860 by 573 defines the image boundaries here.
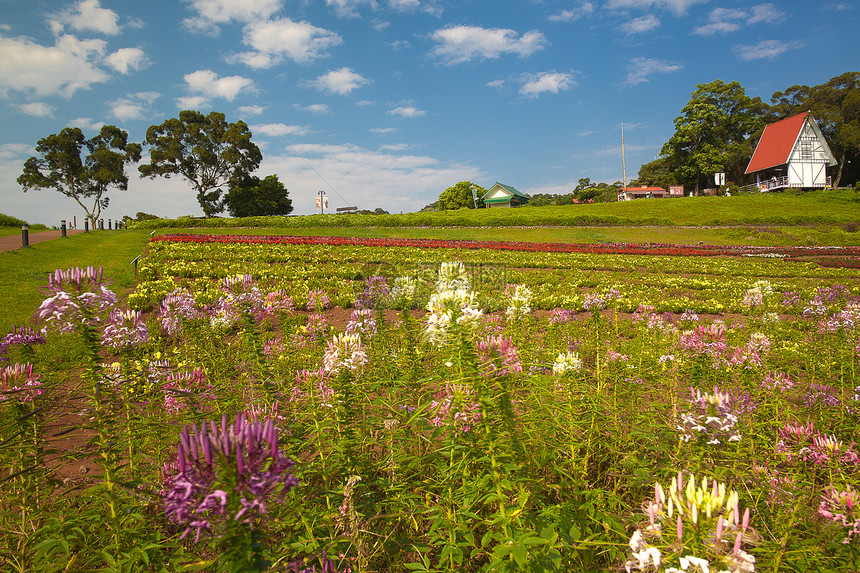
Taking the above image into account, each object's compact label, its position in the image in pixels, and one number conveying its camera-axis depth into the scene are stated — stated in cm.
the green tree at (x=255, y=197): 4512
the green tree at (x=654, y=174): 6683
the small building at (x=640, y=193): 6316
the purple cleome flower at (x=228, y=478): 79
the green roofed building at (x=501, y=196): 6222
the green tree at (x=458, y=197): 6475
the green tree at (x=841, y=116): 4350
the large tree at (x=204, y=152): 4072
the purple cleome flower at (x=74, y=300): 149
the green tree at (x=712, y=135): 4988
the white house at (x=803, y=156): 4347
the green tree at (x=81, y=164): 3778
